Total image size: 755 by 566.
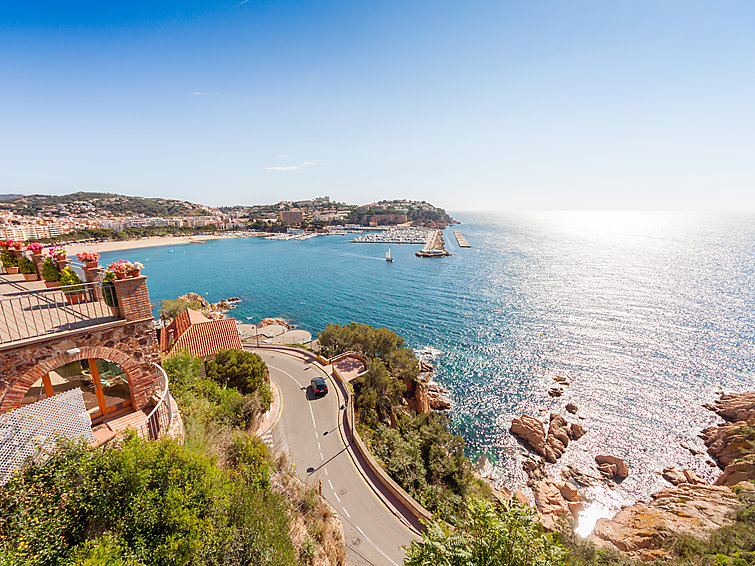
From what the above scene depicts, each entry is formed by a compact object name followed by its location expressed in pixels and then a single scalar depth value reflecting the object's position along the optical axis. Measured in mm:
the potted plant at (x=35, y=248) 10086
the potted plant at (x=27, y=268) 10453
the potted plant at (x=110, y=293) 6973
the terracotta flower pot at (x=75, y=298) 7594
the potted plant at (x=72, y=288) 7559
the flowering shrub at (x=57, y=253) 8508
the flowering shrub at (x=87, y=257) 7375
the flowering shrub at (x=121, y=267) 6965
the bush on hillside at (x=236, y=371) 16641
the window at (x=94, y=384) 6816
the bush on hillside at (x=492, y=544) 6258
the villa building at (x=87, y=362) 5422
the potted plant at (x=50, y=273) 8634
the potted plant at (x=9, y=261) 10938
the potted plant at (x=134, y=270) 7167
